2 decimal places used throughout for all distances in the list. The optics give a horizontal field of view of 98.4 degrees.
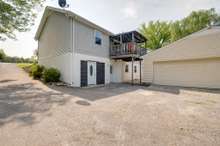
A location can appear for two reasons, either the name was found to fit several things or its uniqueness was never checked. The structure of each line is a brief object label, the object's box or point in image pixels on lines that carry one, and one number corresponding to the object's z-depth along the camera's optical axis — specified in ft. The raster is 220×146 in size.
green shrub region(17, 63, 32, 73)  40.23
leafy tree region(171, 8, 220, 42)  59.36
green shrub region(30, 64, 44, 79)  29.29
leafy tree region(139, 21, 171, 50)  65.82
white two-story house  24.34
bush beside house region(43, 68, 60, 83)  24.55
